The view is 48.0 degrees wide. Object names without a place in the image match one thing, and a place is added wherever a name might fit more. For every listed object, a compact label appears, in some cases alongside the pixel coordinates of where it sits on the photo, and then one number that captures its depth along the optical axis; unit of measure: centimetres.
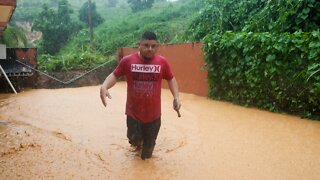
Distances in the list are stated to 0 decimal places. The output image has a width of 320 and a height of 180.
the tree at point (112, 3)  4974
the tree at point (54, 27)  2753
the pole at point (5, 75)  1252
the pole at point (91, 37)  2510
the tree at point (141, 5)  3412
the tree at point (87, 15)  3142
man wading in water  439
